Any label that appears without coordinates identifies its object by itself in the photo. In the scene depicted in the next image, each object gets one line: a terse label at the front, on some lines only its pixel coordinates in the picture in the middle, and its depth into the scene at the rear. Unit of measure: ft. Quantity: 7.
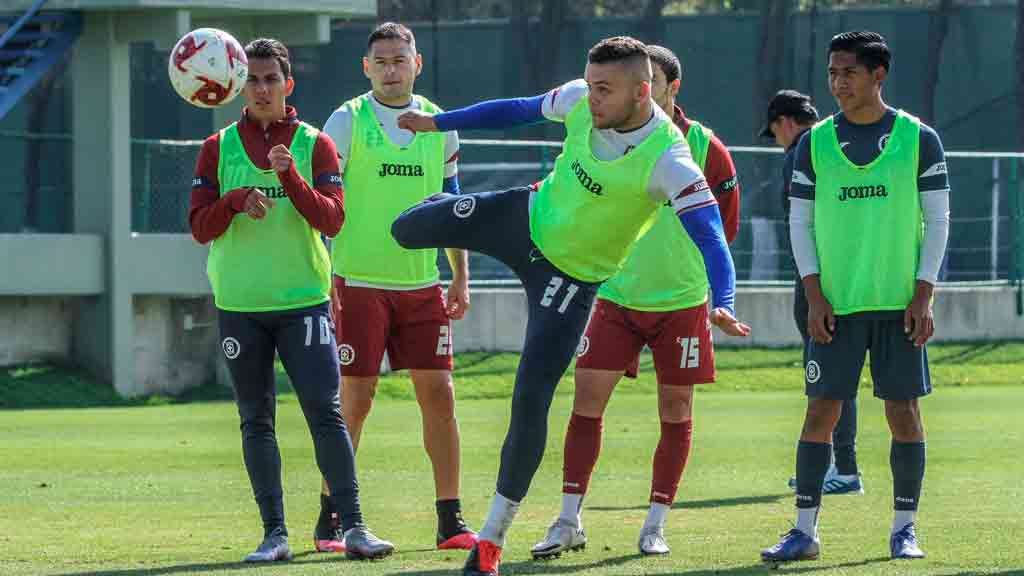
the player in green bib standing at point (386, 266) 61.93
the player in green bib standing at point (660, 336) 60.54
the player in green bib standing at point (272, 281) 56.95
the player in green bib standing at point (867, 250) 56.03
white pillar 147.33
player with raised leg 51.80
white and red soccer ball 58.23
